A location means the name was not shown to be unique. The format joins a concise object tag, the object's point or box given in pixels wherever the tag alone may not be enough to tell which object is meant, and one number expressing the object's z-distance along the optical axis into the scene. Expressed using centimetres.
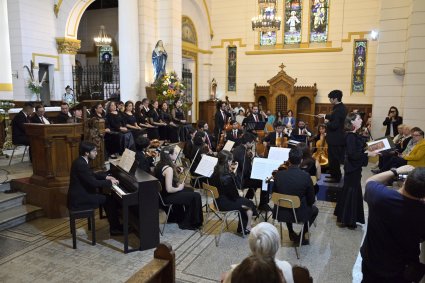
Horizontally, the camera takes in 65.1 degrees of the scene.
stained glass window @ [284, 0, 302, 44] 1486
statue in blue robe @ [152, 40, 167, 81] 1140
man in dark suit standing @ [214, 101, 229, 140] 1169
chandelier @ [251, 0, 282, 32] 1145
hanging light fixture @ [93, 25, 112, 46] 1513
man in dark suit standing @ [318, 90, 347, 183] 629
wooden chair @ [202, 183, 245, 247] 466
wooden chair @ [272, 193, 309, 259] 422
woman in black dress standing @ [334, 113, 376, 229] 488
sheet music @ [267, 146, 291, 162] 565
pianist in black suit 445
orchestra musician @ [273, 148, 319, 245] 430
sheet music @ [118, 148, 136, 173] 479
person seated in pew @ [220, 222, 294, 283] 192
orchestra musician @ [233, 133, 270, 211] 584
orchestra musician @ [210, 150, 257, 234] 474
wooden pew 221
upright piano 436
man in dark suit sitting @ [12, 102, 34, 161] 716
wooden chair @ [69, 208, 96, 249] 441
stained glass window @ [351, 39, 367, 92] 1383
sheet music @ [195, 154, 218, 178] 519
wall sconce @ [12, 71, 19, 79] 1173
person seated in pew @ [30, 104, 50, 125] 721
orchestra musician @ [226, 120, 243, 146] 877
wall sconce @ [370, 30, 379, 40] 1307
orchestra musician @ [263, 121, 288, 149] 807
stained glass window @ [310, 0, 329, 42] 1435
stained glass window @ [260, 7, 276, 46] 1545
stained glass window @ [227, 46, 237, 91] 1633
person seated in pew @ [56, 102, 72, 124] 748
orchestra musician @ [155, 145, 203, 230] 491
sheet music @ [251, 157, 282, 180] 516
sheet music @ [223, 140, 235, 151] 644
